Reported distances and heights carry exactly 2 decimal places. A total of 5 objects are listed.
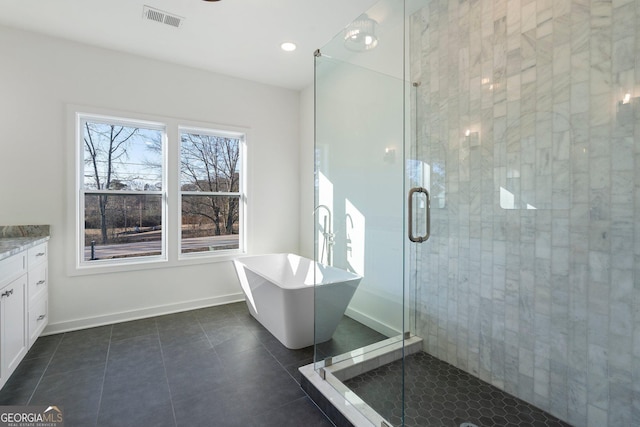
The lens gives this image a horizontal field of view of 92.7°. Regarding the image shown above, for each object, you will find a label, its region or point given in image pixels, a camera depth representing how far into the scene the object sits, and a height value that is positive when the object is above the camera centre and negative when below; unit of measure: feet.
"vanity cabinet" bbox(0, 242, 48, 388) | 6.01 -2.17
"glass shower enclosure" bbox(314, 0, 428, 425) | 6.43 +0.61
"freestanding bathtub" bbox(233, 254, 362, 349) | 7.22 -2.41
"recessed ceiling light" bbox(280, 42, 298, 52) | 9.86 +5.39
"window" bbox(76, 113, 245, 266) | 10.29 +0.71
